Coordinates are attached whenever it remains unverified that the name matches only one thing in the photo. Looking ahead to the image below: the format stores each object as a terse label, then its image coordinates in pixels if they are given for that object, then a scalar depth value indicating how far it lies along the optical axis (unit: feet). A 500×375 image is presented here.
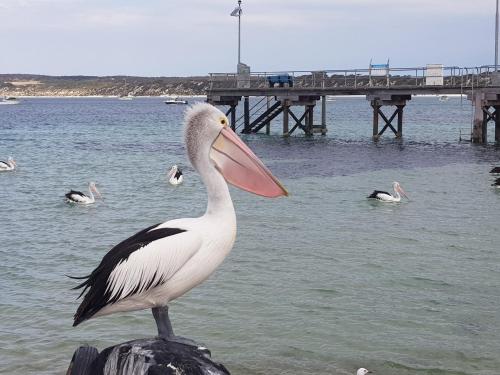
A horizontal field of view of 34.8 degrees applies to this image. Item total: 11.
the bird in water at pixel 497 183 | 68.50
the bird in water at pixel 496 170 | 76.14
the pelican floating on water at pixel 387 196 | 62.34
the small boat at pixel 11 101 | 472.36
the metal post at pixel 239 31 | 157.42
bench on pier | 135.54
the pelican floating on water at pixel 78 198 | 63.16
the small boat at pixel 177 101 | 460.55
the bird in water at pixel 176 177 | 76.18
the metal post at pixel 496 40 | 121.08
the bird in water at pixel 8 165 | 89.61
